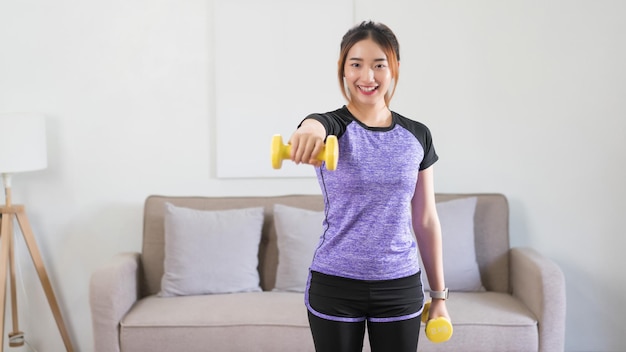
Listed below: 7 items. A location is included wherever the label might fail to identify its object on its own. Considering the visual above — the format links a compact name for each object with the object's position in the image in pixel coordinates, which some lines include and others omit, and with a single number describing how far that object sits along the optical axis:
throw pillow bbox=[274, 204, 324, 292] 3.16
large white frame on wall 3.45
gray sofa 2.77
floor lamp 3.08
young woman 1.42
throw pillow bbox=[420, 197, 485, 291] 3.14
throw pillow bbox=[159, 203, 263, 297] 3.13
